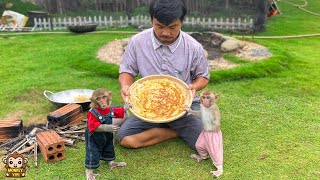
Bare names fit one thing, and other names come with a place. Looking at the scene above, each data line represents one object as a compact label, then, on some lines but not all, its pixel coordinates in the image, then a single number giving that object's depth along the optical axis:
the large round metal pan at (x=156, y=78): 4.57
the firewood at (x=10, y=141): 5.00
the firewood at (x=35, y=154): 4.49
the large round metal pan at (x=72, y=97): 5.98
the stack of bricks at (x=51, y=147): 4.50
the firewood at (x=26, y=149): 4.73
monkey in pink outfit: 4.25
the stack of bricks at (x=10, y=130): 5.09
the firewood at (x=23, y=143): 4.84
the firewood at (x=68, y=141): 4.93
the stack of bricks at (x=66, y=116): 5.36
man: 4.91
